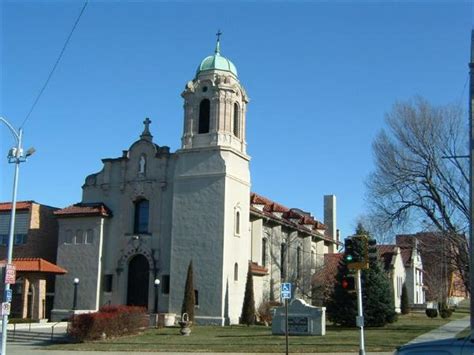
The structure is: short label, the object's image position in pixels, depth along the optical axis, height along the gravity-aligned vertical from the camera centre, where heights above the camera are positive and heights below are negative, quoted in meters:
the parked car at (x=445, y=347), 6.34 -0.47
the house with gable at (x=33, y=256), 43.31 +3.05
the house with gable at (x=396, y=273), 58.44 +2.95
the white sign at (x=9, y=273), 21.69 +0.75
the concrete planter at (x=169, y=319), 40.59 -1.42
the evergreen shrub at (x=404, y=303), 60.50 -0.19
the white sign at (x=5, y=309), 21.02 -0.48
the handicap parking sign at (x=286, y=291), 22.09 +0.29
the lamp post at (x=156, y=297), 43.07 -0.03
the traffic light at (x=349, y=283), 23.14 +0.63
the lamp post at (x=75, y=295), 41.91 +0.06
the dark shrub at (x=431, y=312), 52.81 -0.90
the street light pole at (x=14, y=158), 22.44 +5.10
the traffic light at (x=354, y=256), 21.97 +1.59
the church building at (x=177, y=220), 42.41 +5.50
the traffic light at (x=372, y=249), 22.03 +1.82
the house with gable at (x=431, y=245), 36.91 +3.47
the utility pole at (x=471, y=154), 13.71 +3.61
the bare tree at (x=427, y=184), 36.00 +7.00
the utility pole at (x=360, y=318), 20.50 -0.60
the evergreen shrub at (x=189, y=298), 40.41 -0.02
